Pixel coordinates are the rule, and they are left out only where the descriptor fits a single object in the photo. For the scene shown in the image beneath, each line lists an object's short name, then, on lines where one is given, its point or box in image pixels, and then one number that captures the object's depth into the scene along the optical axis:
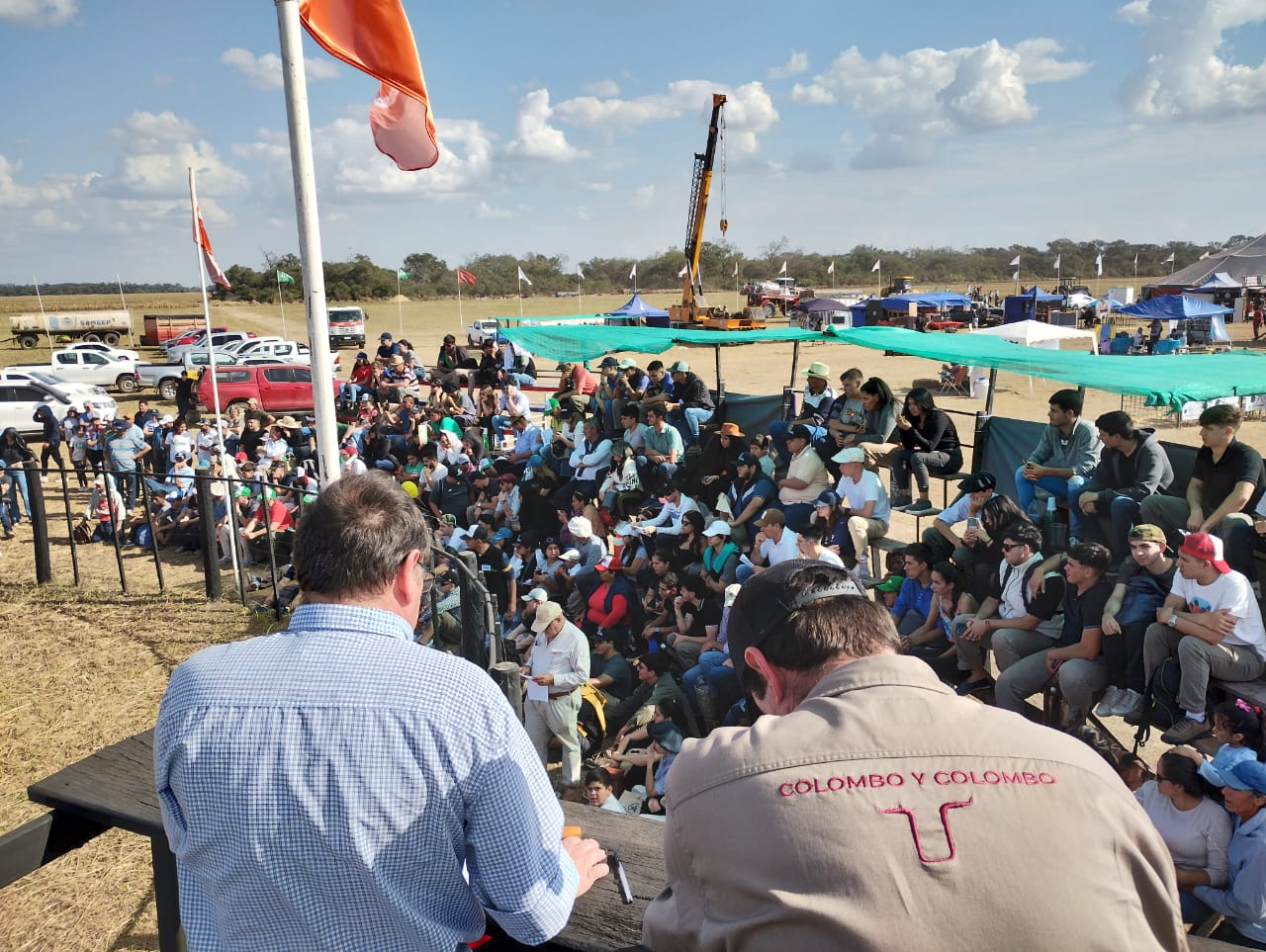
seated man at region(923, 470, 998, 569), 6.68
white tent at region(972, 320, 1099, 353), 18.23
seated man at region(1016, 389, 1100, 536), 7.10
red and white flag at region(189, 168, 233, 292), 11.22
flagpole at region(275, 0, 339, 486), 4.69
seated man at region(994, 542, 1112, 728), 5.37
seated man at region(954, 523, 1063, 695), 5.72
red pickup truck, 23.94
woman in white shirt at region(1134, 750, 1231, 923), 4.06
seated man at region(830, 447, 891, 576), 7.85
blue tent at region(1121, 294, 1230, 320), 27.33
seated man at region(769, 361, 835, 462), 10.02
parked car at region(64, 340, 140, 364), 30.47
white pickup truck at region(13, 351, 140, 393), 29.72
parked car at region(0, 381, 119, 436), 21.19
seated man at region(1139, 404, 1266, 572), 5.71
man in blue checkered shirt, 1.43
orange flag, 4.94
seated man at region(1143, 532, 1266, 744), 4.86
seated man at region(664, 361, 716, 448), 11.88
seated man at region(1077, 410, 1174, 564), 6.35
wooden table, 1.66
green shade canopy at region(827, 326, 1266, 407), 6.59
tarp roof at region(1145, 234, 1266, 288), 36.56
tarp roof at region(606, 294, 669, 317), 33.69
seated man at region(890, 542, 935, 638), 6.62
